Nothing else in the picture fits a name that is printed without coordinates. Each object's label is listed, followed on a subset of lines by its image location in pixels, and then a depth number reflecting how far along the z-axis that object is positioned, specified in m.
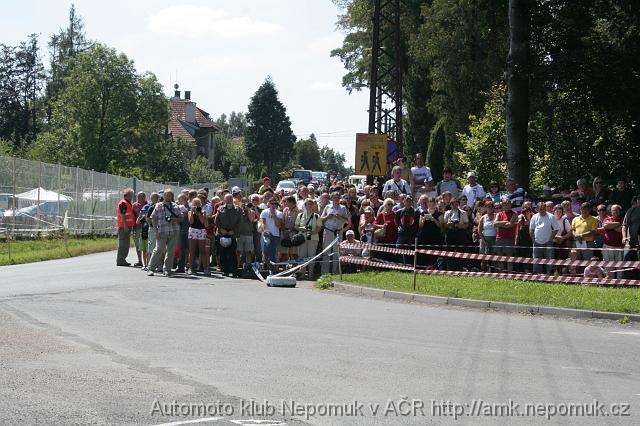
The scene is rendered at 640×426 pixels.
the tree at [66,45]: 111.31
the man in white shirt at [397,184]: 24.83
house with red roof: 128.50
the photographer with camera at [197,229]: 24.03
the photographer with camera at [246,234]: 23.95
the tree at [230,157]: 127.25
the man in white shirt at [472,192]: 24.35
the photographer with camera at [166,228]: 23.67
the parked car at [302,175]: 85.65
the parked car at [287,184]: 64.62
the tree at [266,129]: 146.50
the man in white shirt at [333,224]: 23.42
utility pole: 34.62
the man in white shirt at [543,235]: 21.17
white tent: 36.59
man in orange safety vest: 26.53
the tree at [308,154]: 176.25
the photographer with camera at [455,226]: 22.27
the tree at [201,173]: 95.10
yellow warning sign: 27.39
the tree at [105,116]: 89.19
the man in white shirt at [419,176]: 25.83
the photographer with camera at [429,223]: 22.08
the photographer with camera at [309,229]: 23.56
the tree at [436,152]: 62.38
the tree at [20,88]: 116.62
